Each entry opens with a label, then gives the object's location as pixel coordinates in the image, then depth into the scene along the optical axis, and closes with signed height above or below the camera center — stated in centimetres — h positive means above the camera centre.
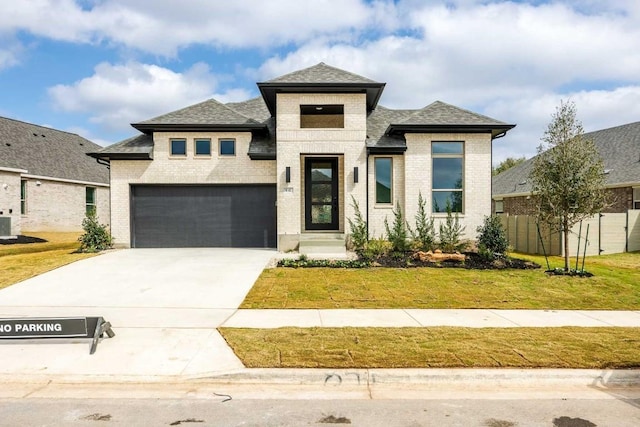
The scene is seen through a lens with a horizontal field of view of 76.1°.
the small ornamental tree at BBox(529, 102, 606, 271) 1201 +87
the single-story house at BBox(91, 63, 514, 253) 1564 +158
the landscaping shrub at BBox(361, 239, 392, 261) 1382 -146
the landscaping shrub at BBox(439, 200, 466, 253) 1497 -105
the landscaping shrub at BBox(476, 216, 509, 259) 1410 -116
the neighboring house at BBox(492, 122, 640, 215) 2278 +198
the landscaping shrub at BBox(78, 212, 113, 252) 1570 -106
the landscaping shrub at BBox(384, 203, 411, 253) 1448 -100
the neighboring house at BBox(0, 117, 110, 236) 2269 +193
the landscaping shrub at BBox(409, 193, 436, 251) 1498 -90
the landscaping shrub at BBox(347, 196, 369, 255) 1504 -86
